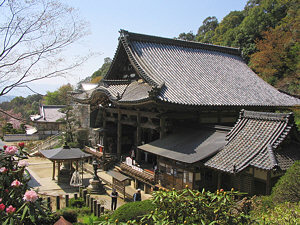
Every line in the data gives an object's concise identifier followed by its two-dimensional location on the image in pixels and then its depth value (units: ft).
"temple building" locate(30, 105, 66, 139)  150.10
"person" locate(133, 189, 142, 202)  36.94
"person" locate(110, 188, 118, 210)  38.60
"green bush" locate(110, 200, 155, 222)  28.63
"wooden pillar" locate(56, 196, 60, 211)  37.86
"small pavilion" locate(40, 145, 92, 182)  52.13
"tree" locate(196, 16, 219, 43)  237.25
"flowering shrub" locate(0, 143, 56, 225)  18.62
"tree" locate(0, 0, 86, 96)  18.20
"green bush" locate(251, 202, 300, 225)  15.10
